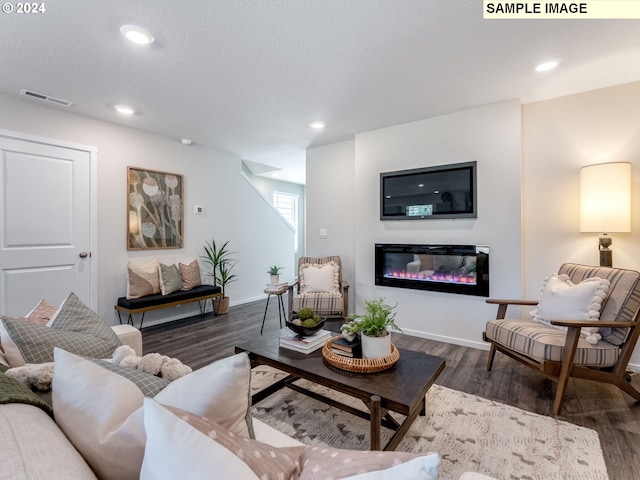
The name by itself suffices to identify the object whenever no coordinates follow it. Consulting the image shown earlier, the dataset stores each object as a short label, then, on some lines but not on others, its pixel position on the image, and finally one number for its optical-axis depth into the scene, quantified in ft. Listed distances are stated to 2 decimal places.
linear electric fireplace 10.13
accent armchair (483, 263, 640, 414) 6.31
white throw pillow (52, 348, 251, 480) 1.99
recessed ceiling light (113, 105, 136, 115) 10.23
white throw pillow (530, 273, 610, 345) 6.85
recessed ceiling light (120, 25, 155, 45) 6.31
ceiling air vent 9.17
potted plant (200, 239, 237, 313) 14.64
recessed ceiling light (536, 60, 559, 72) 7.64
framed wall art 12.42
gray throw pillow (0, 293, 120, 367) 3.44
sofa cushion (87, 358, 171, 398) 2.45
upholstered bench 11.25
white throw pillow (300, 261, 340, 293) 11.76
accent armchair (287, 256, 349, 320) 10.77
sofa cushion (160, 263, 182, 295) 12.32
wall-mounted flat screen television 10.41
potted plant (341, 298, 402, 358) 5.52
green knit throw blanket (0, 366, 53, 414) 2.12
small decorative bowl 6.50
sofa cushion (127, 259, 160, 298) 11.77
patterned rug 4.93
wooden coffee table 4.62
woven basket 5.42
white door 9.59
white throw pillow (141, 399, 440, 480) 1.61
